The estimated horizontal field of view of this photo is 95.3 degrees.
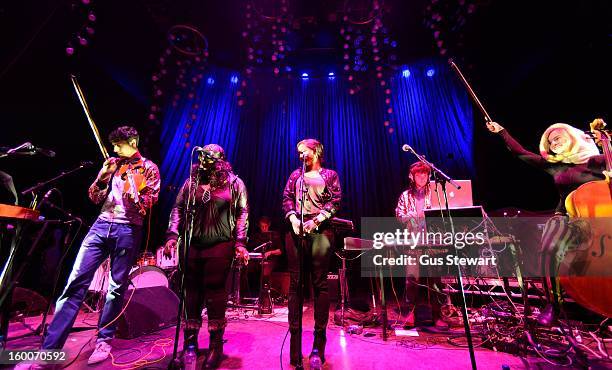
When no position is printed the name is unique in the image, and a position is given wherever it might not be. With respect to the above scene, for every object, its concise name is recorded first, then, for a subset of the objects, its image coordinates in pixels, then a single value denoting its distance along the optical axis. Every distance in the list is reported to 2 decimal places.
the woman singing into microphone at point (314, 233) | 2.63
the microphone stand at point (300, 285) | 2.15
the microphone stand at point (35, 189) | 3.11
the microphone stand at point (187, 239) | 2.10
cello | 2.35
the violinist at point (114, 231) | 2.66
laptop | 4.62
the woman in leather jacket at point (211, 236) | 2.61
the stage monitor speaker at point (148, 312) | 3.50
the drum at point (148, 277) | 4.49
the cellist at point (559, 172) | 2.67
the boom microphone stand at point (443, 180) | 1.96
